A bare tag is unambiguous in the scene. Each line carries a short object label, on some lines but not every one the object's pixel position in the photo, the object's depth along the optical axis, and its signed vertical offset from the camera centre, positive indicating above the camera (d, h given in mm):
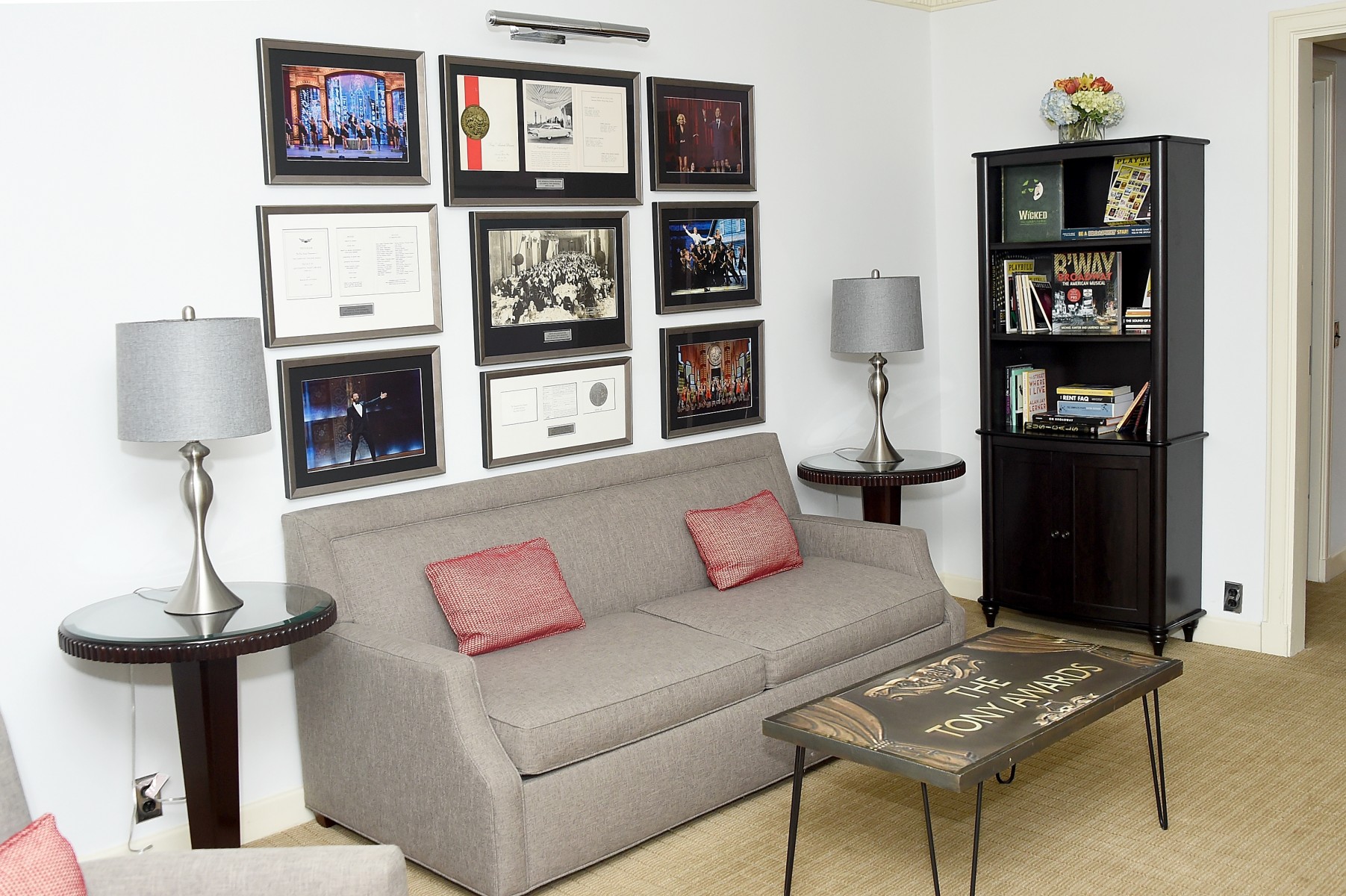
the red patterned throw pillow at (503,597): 3395 -698
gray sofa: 2951 -862
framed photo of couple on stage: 4281 +721
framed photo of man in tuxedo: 3443 -199
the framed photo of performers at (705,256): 4340 +301
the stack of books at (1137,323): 4551 +17
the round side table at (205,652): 2689 -639
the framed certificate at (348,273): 3375 +219
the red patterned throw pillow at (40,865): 1771 -729
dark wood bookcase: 4477 -456
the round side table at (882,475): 4539 -513
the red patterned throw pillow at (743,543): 4074 -675
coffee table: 2662 -881
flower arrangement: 4613 +825
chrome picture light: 3758 +987
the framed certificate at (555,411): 3896 -214
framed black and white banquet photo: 3834 +191
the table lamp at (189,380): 2736 -55
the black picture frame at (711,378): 4410 -137
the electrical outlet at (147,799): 3189 -1134
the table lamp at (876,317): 4602 +68
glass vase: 4676 +743
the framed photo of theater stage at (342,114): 3330 +654
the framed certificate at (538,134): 3725 +660
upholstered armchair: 1986 -832
